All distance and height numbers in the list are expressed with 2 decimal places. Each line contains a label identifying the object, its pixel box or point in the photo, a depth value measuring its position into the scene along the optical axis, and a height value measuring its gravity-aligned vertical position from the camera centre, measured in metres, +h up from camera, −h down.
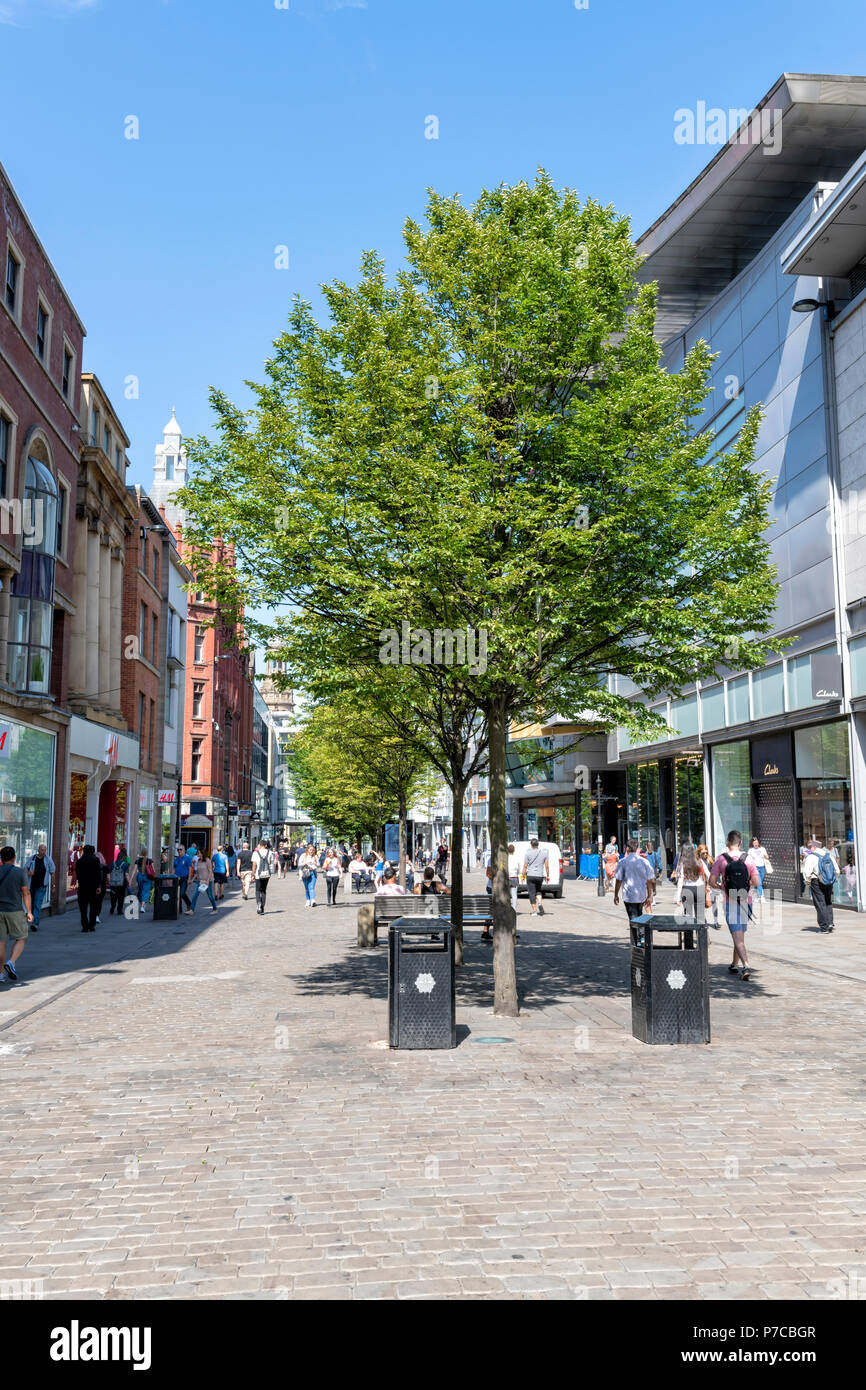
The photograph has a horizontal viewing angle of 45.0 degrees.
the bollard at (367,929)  18.06 -1.57
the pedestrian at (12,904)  13.90 -0.81
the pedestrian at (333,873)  30.42 -1.02
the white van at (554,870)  31.82 -1.09
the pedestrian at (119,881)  28.34 -1.08
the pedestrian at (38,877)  22.36 -0.73
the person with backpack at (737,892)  14.09 -0.82
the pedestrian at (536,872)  25.84 -0.97
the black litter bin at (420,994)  9.35 -1.40
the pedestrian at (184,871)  28.54 -0.85
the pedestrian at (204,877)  29.52 -1.46
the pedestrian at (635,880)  16.77 -0.77
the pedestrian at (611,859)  33.59 -0.82
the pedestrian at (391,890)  18.13 -0.92
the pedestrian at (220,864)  30.36 -0.70
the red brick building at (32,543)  22.73 +6.78
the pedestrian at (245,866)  35.14 -1.14
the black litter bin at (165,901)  26.62 -1.52
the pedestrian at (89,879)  21.70 -0.76
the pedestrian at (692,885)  15.39 -0.80
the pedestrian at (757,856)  21.41 -0.52
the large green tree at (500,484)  10.86 +3.78
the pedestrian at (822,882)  20.41 -1.02
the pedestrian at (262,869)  26.94 -0.79
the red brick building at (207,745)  64.19 +6.02
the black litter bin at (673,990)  9.51 -1.42
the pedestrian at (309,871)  29.73 -0.94
